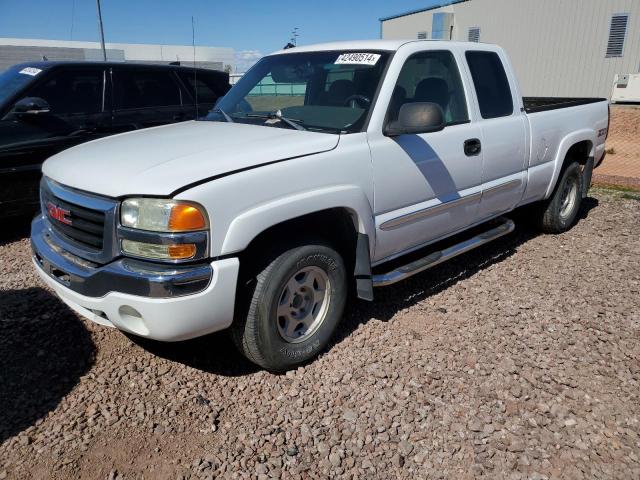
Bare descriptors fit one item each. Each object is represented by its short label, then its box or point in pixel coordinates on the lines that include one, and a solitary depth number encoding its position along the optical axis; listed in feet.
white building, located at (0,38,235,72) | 118.55
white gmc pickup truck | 8.52
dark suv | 17.66
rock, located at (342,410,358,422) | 9.39
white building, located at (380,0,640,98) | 64.28
